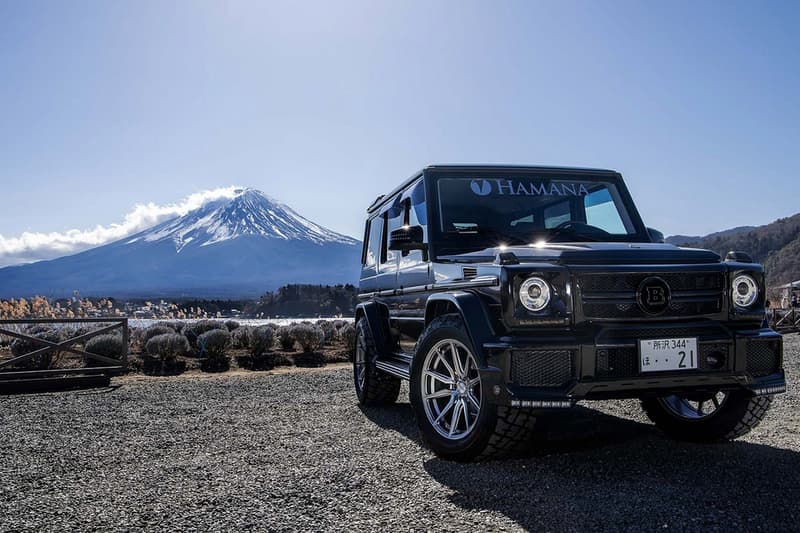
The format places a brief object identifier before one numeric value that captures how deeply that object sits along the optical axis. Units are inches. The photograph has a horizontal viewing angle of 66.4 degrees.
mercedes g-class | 131.7
